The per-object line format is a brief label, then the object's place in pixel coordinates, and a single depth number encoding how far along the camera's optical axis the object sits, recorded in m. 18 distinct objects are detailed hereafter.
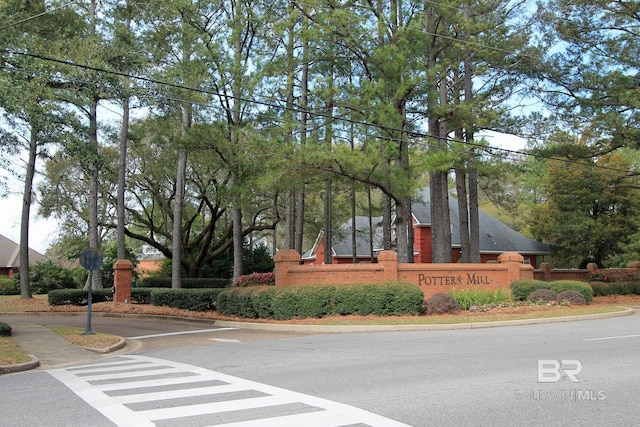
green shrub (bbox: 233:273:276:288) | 22.20
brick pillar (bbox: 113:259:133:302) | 26.17
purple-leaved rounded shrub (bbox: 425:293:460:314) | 18.86
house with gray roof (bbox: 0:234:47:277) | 53.03
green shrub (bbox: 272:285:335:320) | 18.53
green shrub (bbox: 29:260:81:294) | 40.53
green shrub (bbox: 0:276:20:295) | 40.56
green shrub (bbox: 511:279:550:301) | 21.64
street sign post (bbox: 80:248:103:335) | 16.33
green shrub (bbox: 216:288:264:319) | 19.95
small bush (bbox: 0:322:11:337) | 15.76
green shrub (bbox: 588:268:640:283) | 31.50
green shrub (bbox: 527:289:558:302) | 20.89
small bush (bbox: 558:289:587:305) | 21.12
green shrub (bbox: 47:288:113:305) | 27.23
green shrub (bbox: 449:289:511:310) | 20.23
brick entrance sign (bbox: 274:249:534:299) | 19.89
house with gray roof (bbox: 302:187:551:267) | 42.47
